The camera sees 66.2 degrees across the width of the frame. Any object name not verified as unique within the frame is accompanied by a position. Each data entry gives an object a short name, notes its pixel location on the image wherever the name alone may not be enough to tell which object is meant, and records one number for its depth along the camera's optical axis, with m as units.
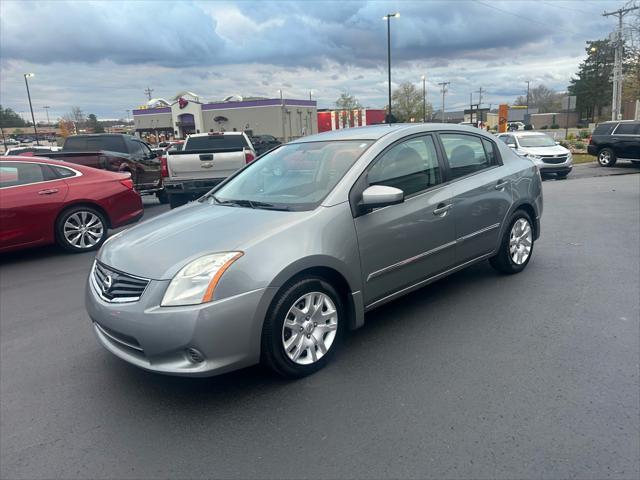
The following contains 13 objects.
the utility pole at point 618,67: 31.36
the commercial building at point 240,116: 62.91
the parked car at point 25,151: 16.17
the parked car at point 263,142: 32.78
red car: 6.89
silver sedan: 2.97
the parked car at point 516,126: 45.19
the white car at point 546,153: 15.77
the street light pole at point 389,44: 30.72
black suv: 17.66
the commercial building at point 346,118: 73.88
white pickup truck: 9.83
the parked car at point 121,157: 11.00
